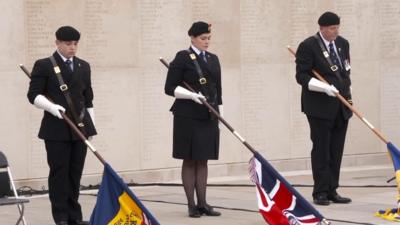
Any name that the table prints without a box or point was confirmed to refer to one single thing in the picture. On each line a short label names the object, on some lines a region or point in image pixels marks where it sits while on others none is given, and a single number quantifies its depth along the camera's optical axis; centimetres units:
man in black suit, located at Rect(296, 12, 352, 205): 2137
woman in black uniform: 2006
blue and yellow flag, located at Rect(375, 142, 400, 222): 1900
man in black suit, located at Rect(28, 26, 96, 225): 1842
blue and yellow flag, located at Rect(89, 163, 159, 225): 1608
